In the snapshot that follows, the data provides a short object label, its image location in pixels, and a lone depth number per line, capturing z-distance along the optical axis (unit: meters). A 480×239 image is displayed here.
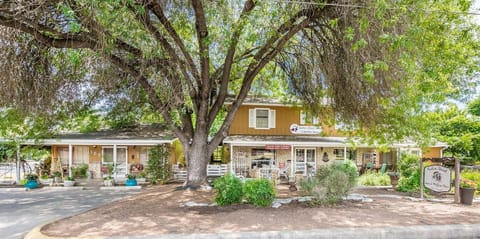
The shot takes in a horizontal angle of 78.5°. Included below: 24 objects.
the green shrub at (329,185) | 8.77
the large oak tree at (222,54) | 7.95
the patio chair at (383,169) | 17.01
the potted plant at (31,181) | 14.38
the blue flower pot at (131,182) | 15.16
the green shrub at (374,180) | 14.60
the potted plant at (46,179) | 15.60
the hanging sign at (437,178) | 10.50
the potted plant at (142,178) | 16.07
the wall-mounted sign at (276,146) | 16.67
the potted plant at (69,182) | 14.92
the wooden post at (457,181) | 10.29
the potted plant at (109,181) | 14.97
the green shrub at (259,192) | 8.38
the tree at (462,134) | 21.47
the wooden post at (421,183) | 11.12
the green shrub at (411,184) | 12.81
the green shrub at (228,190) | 8.51
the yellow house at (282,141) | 17.84
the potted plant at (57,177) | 15.55
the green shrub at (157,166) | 16.06
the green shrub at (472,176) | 12.55
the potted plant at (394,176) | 17.01
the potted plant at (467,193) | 9.95
